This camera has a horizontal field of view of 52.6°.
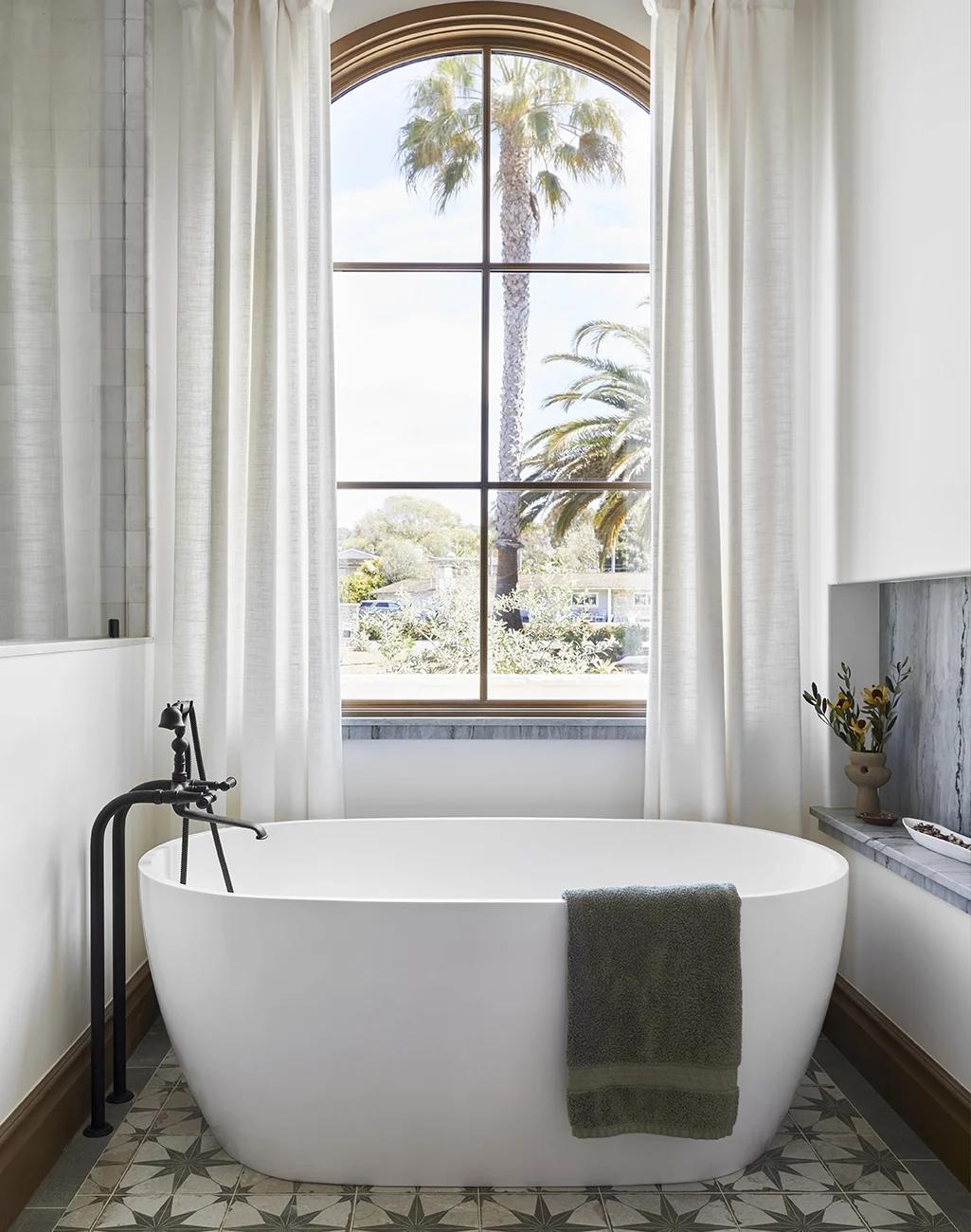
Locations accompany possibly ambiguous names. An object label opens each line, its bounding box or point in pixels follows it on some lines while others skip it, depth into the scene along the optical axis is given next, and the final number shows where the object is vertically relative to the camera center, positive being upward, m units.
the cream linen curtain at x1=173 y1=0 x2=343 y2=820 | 2.68 +0.56
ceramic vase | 2.56 -0.46
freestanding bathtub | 1.89 -0.84
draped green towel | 1.87 -0.81
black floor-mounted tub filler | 2.18 -0.58
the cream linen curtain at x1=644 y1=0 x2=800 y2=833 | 2.72 +0.44
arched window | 3.03 +0.71
